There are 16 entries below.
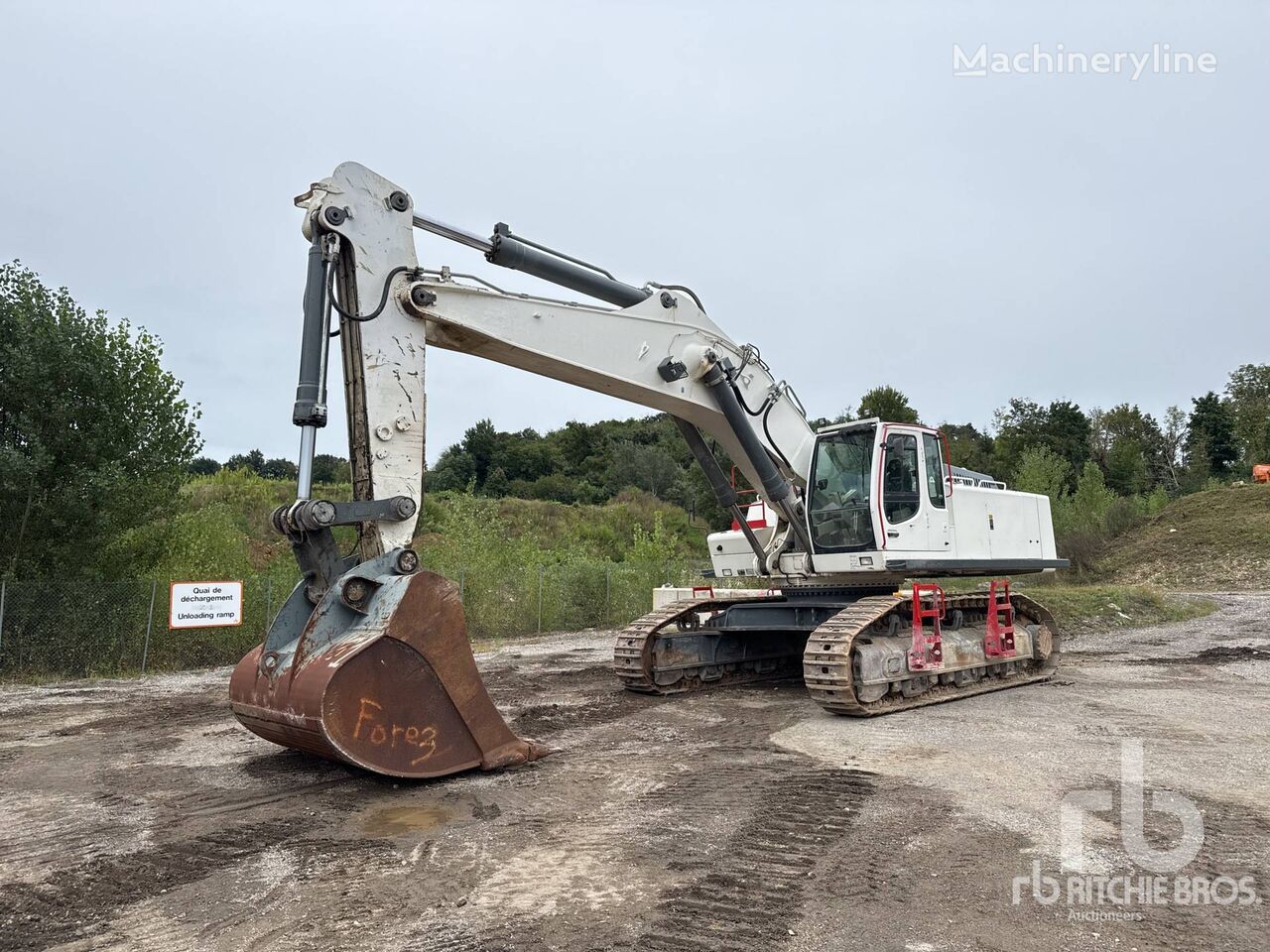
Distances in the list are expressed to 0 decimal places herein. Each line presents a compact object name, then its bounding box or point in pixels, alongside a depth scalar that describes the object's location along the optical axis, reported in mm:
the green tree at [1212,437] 61312
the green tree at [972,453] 44312
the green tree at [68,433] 13719
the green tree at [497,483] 62250
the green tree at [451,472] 59156
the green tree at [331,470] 48625
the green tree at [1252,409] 53125
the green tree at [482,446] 65062
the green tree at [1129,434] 63762
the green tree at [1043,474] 32062
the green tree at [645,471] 63344
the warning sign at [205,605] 14281
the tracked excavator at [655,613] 6238
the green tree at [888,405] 45281
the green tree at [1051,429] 57000
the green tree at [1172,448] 65188
